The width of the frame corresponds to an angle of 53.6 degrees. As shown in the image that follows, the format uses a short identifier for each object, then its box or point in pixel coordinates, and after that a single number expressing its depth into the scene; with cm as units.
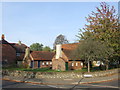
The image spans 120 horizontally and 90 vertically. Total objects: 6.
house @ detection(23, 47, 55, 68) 3655
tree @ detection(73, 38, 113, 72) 2009
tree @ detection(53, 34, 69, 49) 7095
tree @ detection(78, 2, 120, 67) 2091
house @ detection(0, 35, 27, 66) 3609
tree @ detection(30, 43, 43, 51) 8950
